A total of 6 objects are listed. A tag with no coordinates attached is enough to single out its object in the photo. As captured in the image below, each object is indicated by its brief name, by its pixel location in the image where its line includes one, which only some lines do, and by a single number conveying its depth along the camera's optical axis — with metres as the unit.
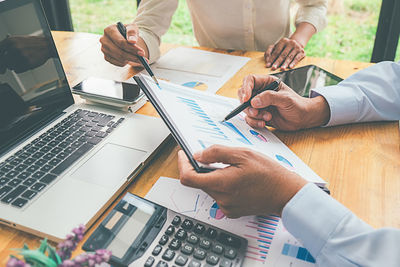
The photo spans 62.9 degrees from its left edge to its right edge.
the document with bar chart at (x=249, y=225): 0.52
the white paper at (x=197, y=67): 1.07
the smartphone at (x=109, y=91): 0.85
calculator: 0.49
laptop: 0.58
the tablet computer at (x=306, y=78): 1.01
